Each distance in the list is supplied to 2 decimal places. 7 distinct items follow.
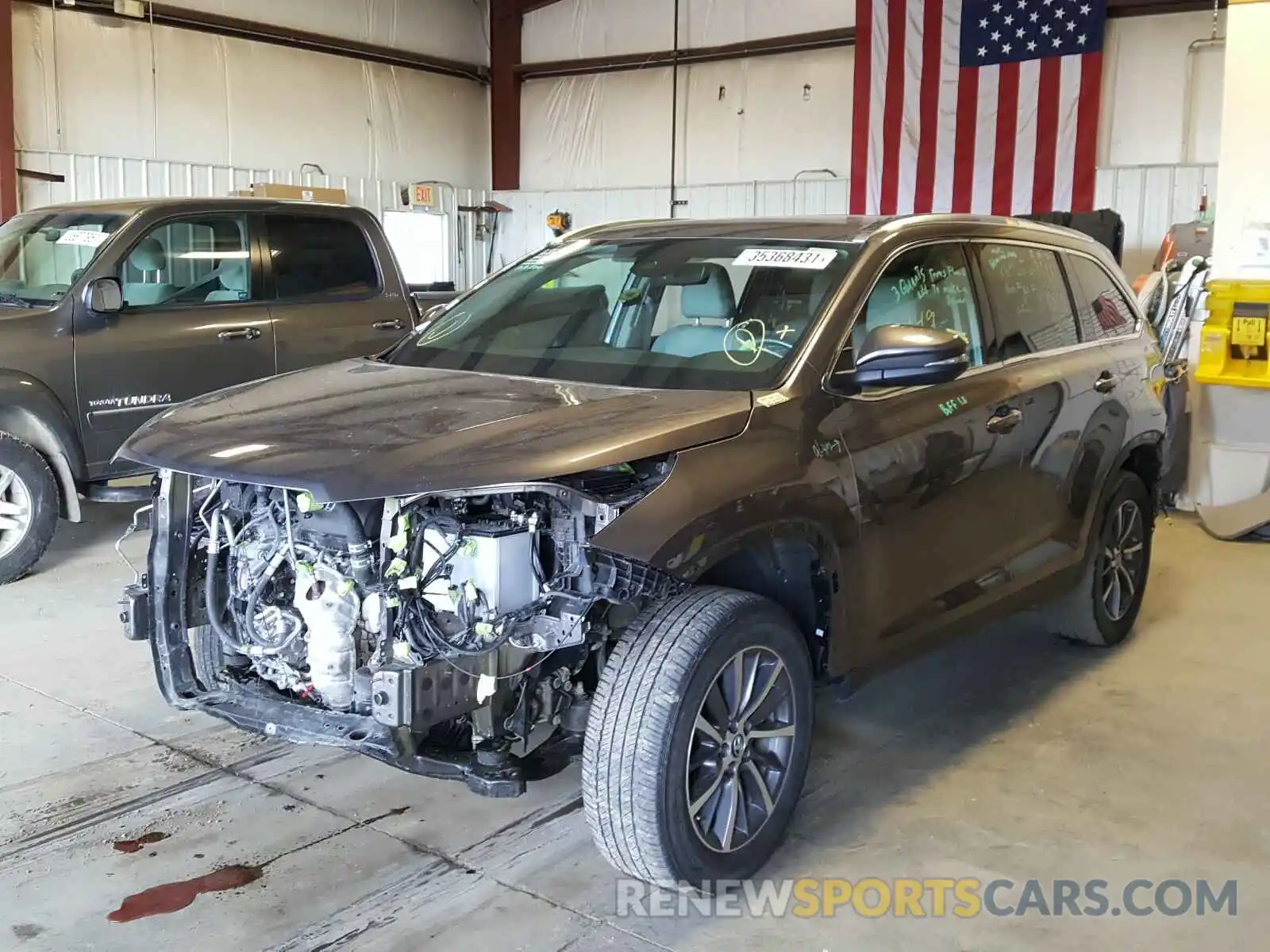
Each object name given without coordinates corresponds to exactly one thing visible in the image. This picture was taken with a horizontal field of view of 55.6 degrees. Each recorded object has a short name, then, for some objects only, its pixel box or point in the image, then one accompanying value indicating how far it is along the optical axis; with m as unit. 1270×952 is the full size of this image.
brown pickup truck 5.71
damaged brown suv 2.59
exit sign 14.41
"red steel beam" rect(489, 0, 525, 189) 15.18
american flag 10.99
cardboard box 11.66
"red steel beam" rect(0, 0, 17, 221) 10.59
